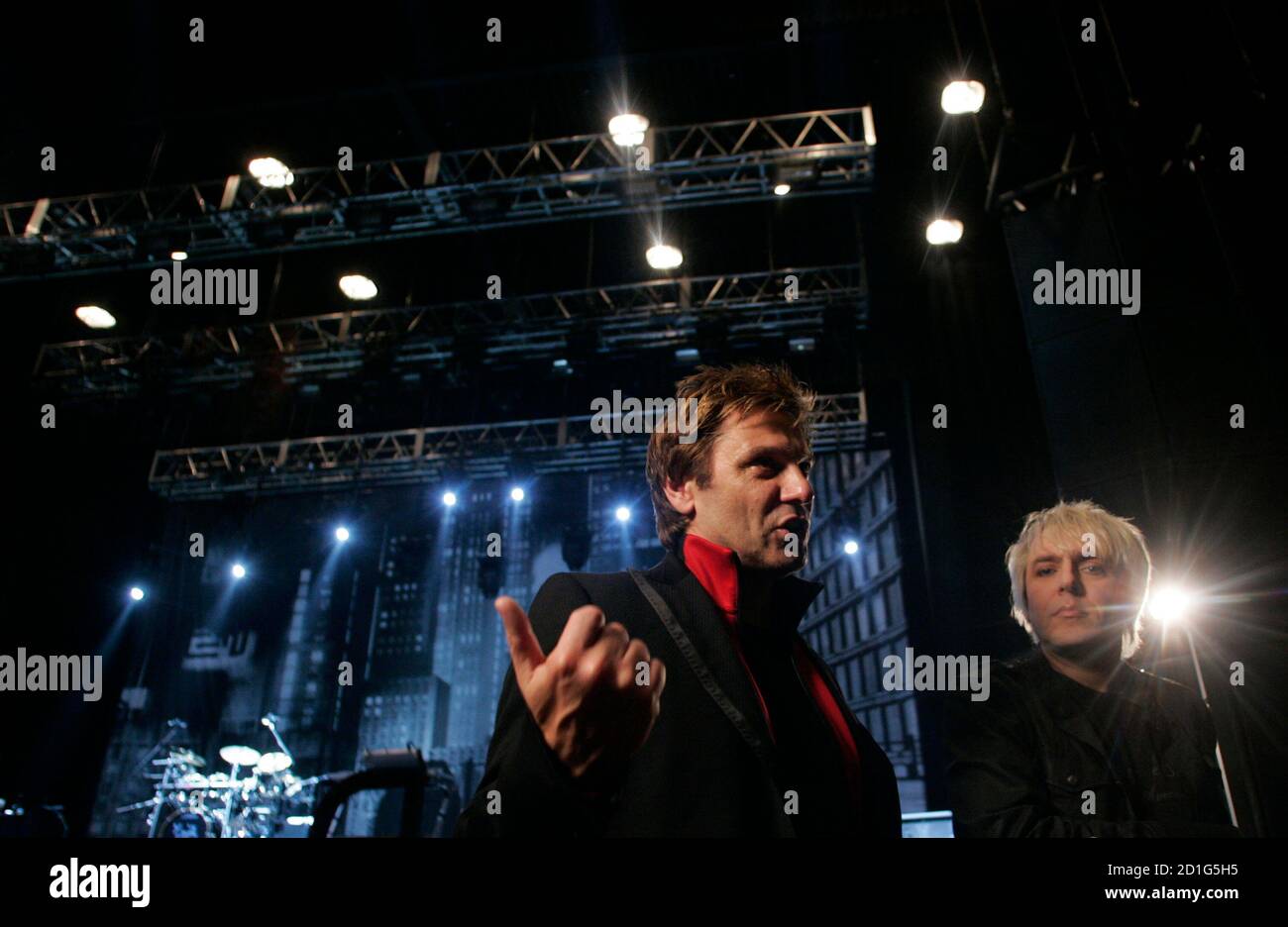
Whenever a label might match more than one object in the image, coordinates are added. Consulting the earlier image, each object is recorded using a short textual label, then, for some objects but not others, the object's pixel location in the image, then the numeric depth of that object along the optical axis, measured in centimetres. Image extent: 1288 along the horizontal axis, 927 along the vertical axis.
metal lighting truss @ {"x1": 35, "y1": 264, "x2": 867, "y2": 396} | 901
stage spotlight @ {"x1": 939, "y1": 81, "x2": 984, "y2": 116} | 589
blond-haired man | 170
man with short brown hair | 104
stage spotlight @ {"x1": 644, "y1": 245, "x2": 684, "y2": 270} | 819
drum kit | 880
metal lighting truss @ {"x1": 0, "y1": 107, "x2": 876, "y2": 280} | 725
